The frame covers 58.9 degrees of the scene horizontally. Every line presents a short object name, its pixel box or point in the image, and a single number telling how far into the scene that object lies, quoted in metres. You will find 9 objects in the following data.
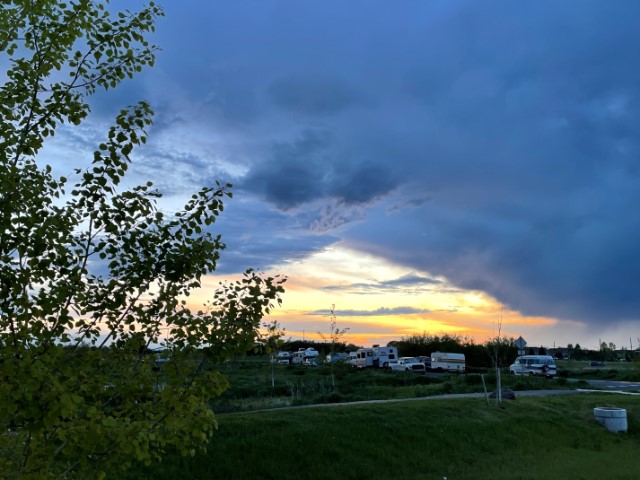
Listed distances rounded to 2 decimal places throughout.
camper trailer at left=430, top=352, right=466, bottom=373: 58.81
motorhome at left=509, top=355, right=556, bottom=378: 51.34
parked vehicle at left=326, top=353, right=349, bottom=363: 53.86
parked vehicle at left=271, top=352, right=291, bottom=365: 73.00
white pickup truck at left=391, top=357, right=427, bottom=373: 56.91
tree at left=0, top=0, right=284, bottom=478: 4.66
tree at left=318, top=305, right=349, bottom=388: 40.19
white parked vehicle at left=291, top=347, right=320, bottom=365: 74.62
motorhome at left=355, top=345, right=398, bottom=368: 61.84
